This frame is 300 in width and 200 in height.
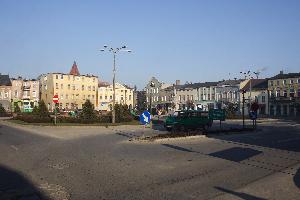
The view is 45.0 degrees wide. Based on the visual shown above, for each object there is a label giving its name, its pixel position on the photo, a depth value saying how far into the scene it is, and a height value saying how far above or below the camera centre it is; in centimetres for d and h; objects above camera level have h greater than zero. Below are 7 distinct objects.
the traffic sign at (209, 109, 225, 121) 3366 -32
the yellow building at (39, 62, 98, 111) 9488 +611
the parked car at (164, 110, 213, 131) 3111 -88
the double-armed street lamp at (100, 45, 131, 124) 4154 +590
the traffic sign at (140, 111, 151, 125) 2219 -44
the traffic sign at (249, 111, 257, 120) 3366 -42
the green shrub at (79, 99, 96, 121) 4258 -23
